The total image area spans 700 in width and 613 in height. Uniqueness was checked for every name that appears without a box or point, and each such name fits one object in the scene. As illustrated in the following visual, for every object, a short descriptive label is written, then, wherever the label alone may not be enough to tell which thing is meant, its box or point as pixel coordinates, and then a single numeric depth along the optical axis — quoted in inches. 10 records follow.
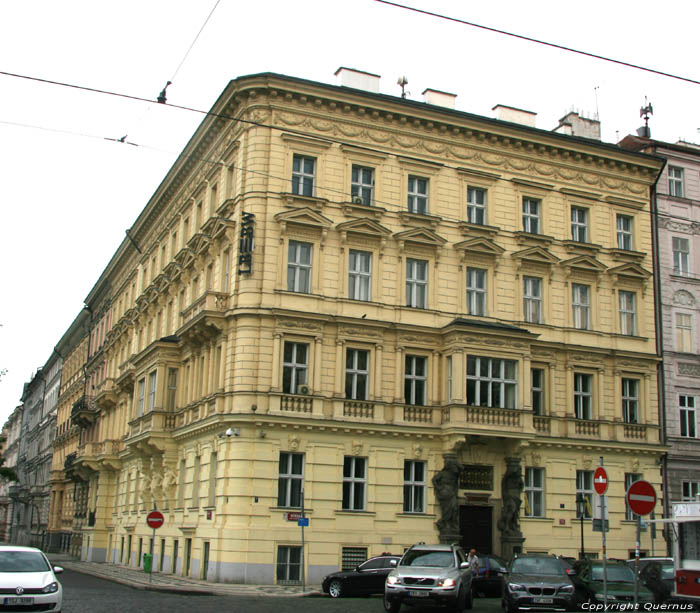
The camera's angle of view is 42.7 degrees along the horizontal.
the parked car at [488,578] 1170.6
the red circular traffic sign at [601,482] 807.7
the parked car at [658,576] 956.0
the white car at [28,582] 694.5
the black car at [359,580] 1116.5
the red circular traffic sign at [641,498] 696.4
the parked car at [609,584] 933.8
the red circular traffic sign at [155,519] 1279.5
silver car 844.0
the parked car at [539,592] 863.1
